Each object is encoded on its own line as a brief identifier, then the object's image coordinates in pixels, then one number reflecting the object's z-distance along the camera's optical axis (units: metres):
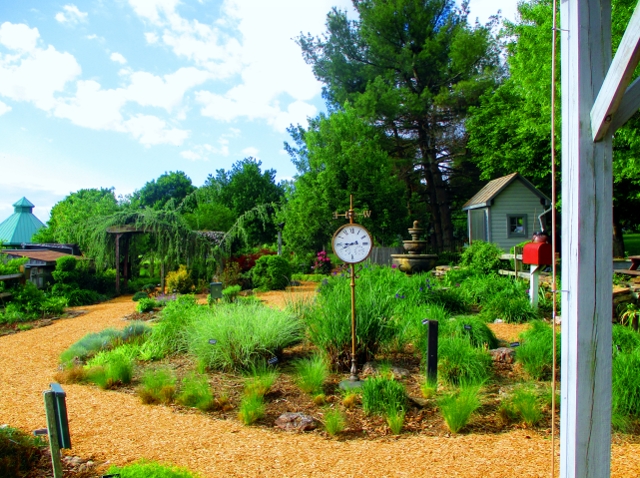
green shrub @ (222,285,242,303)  10.81
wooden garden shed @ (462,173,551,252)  17.53
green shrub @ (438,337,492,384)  4.93
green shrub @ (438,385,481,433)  3.91
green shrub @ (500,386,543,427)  4.02
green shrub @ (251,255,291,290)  14.38
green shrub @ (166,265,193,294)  13.83
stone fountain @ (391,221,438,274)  14.39
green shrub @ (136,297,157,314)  10.59
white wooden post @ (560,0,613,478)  2.24
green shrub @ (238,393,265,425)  4.21
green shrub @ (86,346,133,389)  5.42
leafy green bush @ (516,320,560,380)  5.18
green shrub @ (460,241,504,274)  13.16
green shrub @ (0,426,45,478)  3.03
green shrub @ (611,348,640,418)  3.91
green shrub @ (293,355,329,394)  4.91
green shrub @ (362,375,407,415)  4.22
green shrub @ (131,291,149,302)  13.16
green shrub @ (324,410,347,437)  3.90
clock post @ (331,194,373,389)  5.52
